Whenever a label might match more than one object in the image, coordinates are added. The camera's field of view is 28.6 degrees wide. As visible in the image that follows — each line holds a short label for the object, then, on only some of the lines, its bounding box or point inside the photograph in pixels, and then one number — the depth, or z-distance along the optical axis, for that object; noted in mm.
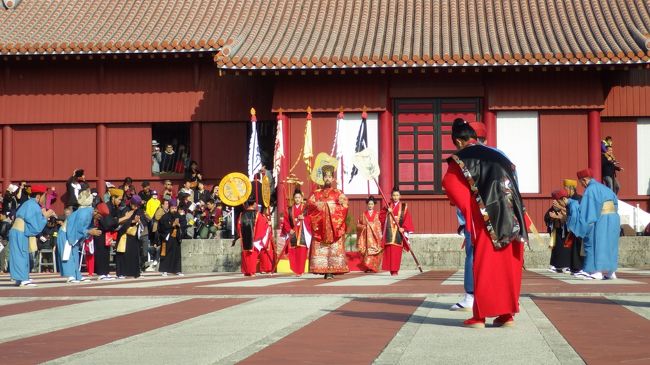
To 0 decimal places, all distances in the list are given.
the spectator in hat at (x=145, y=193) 27250
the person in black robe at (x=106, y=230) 21688
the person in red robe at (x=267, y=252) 22703
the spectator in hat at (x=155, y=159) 29828
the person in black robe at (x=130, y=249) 21641
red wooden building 26641
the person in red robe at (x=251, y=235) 22312
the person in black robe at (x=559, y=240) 21094
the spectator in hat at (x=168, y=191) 27311
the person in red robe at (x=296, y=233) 22562
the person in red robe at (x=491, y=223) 9402
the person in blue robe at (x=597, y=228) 17828
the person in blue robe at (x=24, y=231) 18516
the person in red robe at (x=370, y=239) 23109
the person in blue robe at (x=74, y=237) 19875
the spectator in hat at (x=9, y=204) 26883
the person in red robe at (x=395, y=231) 22562
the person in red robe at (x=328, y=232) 18969
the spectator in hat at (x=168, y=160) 29969
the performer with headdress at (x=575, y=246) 19334
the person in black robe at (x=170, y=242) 23438
